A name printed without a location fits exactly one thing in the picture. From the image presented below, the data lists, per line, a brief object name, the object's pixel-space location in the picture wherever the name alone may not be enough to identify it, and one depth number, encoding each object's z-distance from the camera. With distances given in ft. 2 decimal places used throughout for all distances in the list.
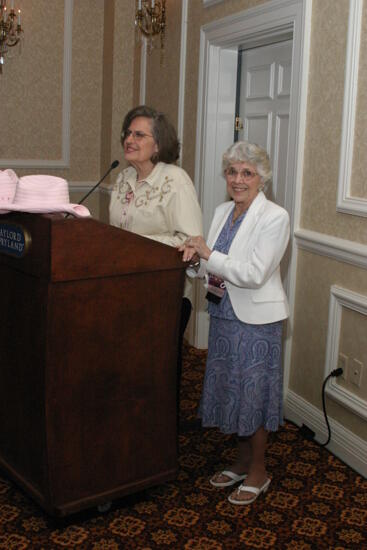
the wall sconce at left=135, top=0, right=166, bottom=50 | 16.90
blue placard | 8.09
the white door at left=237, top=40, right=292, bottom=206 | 14.07
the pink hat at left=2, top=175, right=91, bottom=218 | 8.15
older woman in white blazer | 9.16
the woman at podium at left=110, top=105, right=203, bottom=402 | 10.13
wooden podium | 8.07
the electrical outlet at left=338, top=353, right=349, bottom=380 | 11.30
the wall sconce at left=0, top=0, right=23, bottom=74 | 18.60
